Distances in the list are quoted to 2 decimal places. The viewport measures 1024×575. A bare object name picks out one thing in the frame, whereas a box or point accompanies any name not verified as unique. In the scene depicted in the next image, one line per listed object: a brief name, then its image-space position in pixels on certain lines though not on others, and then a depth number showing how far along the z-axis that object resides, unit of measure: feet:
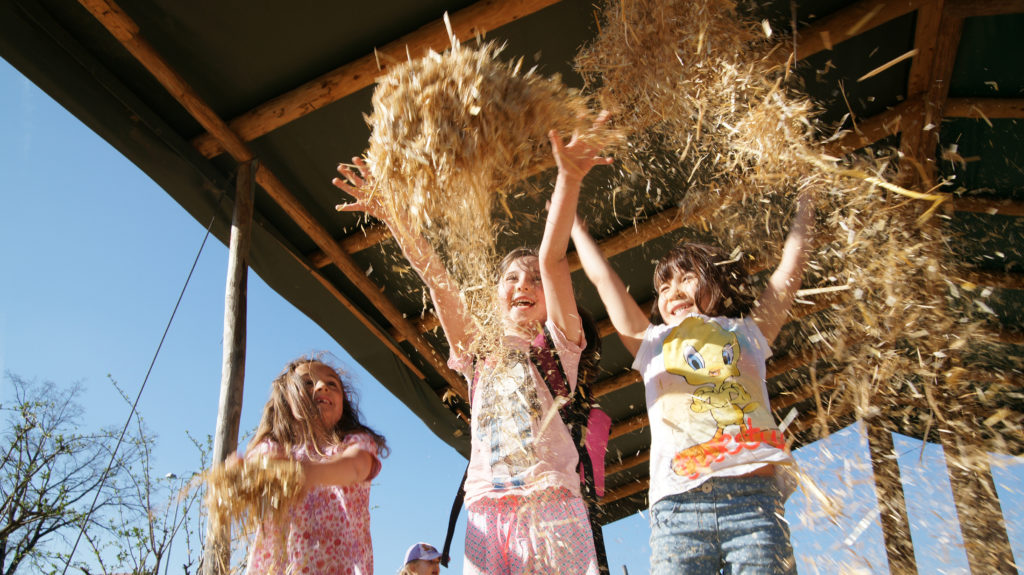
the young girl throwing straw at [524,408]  7.02
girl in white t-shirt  6.31
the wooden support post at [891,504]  7.45
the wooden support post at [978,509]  7.70
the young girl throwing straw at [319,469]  8.02
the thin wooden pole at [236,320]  12.34
